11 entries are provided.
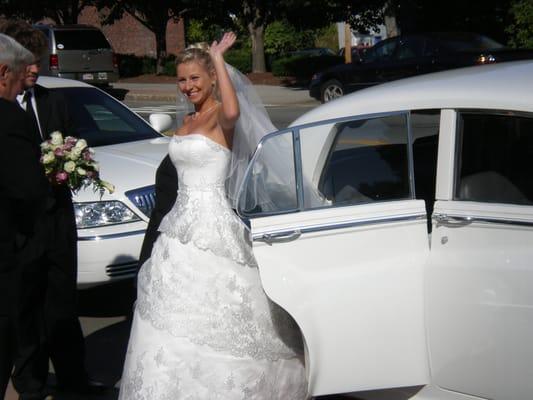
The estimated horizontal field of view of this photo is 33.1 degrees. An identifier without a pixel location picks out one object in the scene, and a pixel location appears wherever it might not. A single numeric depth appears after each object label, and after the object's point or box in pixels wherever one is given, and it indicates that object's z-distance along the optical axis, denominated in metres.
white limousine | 5.81
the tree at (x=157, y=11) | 35.31
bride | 3.91
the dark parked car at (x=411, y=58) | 17.20
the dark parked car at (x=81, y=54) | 24.81
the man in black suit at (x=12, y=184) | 3.34
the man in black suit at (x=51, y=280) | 4.41
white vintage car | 3.33
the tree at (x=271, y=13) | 25.98
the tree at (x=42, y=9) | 37.44
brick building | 48.59
